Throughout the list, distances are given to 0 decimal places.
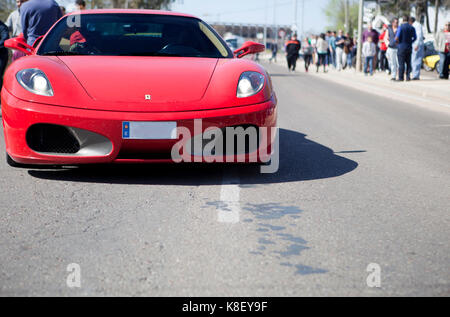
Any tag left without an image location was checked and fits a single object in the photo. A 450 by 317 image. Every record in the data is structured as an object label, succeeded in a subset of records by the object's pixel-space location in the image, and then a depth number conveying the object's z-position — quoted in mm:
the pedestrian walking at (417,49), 18859
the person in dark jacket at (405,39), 17766
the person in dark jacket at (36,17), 8656
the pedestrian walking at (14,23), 10148
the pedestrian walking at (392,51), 19625
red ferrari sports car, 4379
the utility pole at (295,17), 58131
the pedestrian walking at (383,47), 22419
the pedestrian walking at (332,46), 30844
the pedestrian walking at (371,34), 22923
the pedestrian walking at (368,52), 22688
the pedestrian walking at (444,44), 18719
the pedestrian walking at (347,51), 30484
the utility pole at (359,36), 27277
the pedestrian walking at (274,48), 51978
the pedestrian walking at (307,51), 28633
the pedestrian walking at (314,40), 31403
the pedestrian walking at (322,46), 28391
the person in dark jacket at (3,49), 9367
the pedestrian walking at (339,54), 29261
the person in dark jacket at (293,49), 27406
